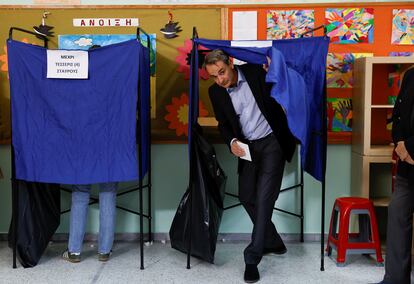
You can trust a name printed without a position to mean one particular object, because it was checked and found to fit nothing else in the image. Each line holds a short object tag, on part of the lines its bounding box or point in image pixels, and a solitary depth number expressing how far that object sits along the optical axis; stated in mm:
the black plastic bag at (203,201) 2801
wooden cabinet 3016
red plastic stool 2875
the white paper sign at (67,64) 2666
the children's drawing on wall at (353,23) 3268
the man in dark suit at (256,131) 2617
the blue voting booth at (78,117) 2682
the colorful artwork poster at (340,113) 3309
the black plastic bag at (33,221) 2873
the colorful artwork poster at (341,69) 3277
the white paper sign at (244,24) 3273
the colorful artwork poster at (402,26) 3254
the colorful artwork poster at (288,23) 3266
